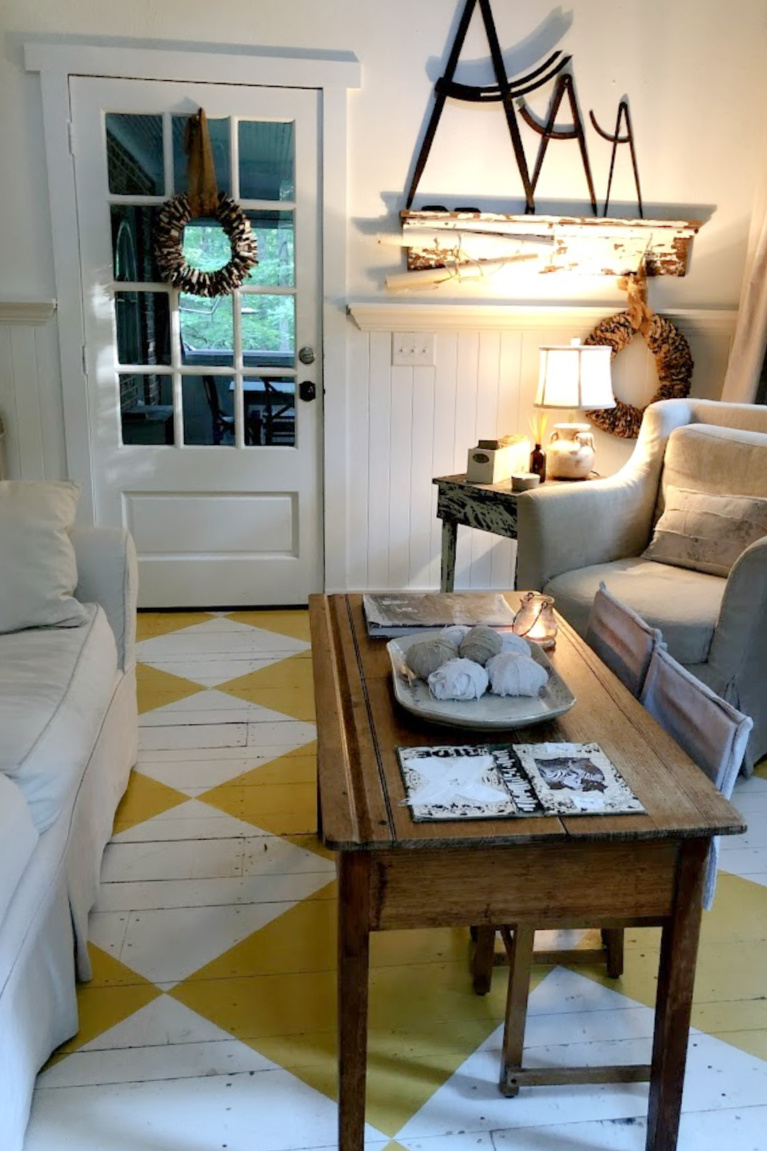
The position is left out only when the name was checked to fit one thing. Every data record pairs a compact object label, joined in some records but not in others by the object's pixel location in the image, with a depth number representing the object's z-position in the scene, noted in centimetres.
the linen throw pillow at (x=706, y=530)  259
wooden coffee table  116
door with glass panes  328
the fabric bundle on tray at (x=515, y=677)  146
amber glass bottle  329
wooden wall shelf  342
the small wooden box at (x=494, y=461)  317
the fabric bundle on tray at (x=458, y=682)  143
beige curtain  344
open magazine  120
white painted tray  139
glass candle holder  179
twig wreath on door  326
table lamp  319
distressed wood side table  300
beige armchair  232
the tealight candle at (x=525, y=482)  302
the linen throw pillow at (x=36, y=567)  199
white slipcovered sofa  132
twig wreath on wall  355
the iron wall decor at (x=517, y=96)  329
